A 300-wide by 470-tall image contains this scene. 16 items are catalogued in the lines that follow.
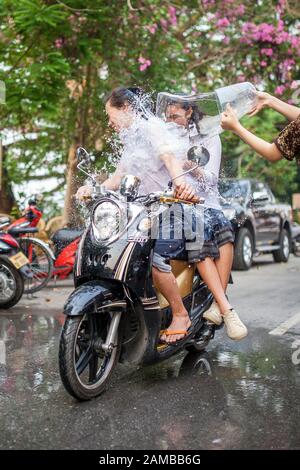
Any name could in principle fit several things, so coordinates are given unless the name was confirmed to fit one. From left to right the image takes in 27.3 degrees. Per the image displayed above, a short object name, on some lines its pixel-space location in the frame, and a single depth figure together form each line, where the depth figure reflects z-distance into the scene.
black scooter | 3.65
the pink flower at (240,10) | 12.82
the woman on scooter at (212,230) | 4.23
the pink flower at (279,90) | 13.22
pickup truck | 11.55
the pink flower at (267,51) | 13.27
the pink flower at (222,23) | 12.79
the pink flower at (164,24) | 11.56
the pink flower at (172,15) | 11.69
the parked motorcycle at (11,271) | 7.40
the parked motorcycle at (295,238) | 14.99
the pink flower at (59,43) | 10.60
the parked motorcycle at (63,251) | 8.99
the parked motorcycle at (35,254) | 8.69
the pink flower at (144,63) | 11.59
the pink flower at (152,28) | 11.37
